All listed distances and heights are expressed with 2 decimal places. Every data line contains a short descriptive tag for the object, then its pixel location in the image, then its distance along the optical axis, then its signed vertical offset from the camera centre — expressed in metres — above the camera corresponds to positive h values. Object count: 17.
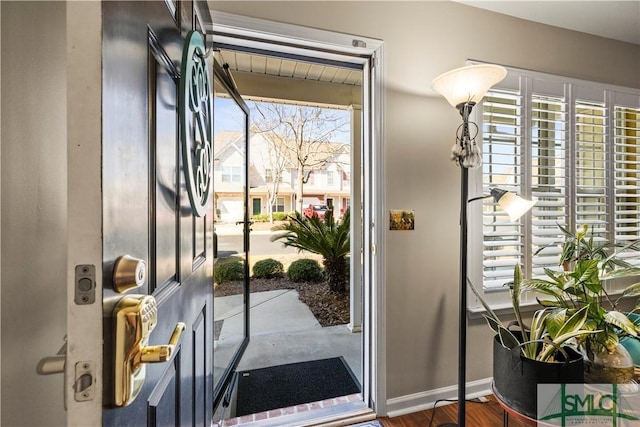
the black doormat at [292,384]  1.78 -1.17
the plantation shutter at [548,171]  1.84 +0.29
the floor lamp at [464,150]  1.28 +0.32
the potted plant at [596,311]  1.06 -0.38
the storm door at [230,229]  1.83 -0.12
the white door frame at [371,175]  1.50 +0.21
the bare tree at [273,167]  3.84 +0.64
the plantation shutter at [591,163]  1.97 +0.36
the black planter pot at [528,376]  1.02 -0.59
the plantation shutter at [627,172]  2.08 +0.32
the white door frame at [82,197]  0.37 +0.02
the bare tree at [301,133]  3.69 +1.08
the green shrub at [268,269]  3.88 -0.76
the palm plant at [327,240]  3.18 -0.29
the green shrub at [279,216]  3.89 -0.03
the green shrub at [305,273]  3.92 -0.82
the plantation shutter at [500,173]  1.75 +0.25
